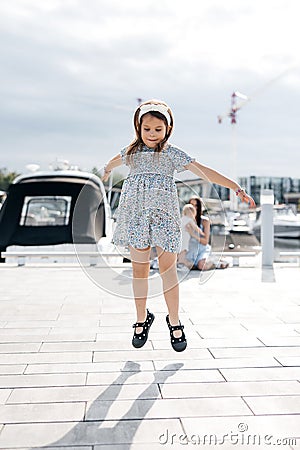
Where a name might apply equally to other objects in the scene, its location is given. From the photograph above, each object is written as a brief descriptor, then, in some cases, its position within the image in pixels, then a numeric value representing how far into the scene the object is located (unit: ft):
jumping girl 10.92
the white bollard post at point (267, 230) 26.08
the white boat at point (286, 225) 91.86
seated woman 23.57
